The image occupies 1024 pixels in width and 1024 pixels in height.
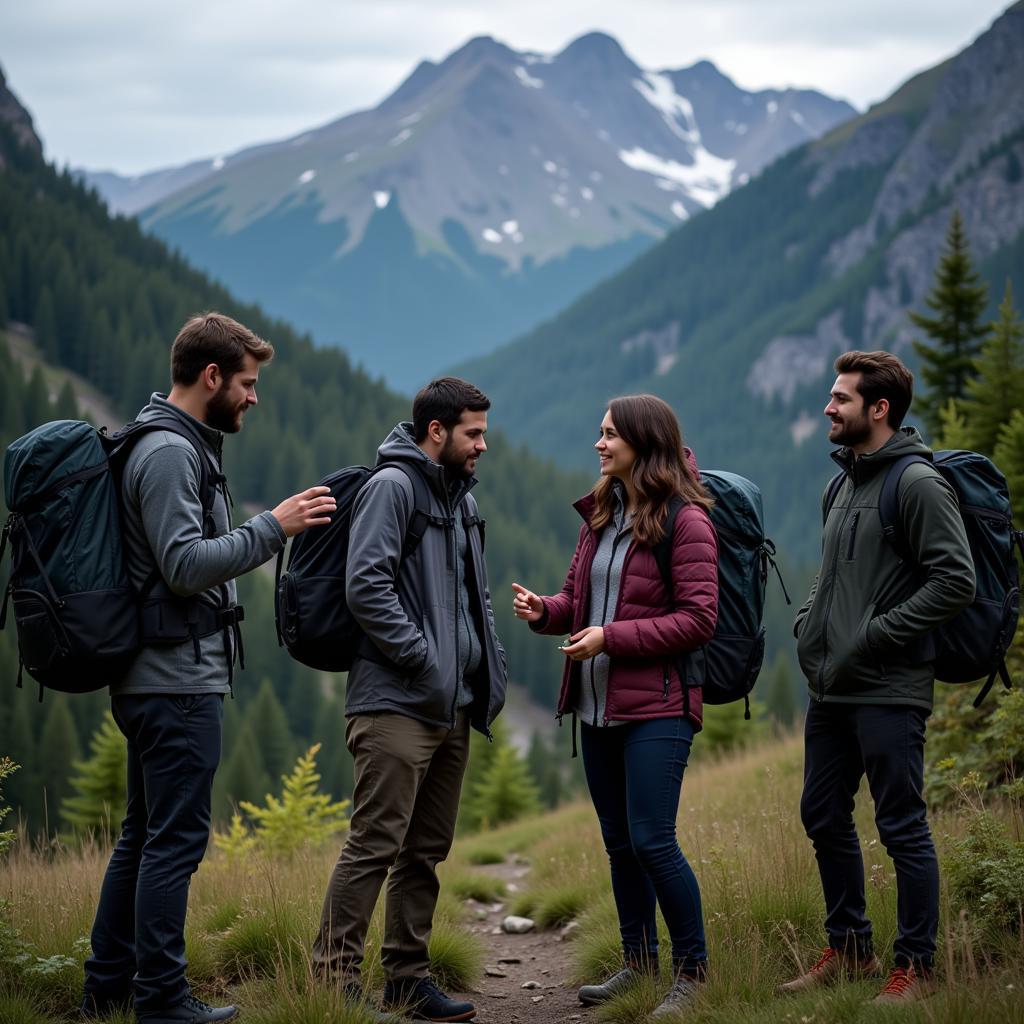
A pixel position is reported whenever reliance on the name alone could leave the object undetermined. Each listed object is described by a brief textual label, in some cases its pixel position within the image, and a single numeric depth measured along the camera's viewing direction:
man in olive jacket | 4.79
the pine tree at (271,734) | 59.41
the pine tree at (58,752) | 51.34
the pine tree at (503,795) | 32.22
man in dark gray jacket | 4.94
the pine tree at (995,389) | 19.67
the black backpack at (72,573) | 4.48
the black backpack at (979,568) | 4.98
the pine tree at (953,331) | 25.64
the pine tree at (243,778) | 48.34
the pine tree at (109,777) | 28.86
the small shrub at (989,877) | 5.06
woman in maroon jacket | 5.04
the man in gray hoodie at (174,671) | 4.64
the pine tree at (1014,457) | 13.41
